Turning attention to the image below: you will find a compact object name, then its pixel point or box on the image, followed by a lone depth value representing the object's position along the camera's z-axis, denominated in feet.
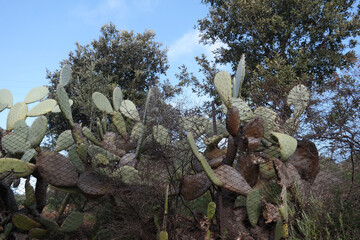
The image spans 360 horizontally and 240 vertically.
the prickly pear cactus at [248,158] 9.56
